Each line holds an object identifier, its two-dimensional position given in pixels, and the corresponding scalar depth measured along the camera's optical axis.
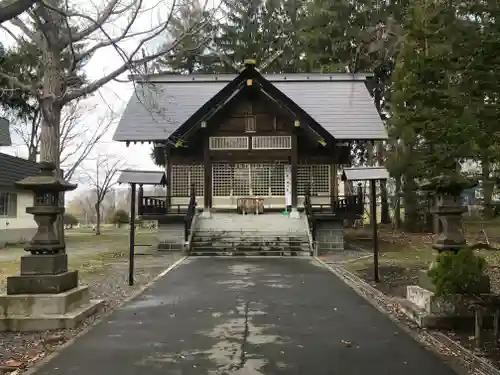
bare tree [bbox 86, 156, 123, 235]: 41.91
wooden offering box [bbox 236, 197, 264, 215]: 23.08
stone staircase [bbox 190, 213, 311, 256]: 18.34
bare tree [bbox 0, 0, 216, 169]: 12.38
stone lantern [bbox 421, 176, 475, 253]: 7.34
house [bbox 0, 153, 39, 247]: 26.30
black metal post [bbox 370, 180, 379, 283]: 11.76
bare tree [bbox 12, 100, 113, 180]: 29.63
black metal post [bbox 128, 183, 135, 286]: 11.46
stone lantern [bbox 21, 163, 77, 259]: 7.73
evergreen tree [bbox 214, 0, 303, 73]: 33.59
